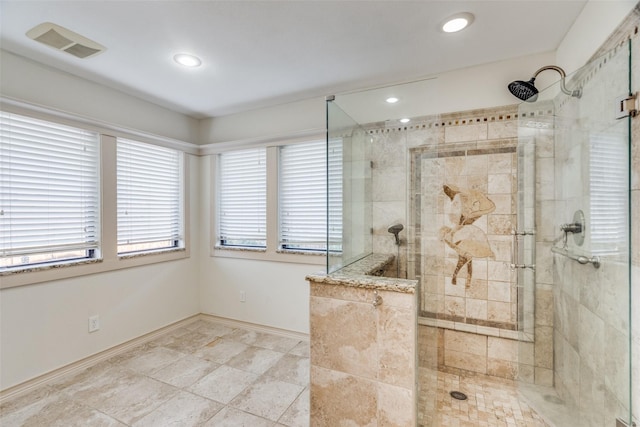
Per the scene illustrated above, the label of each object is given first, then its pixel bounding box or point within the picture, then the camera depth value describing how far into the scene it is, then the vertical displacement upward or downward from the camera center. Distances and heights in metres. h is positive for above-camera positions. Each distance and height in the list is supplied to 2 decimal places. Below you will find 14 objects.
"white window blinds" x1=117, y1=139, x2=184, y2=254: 2.74 +0.15
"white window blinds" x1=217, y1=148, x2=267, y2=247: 3.17 +0.15
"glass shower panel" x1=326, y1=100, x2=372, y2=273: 1.86 +0.15
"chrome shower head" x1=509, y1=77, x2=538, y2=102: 1.87 +0.82
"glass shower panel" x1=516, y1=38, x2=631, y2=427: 1.26 -0.22
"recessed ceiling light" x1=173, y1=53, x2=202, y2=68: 2.05 +1.14
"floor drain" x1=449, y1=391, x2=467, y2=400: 1.98 -1.32
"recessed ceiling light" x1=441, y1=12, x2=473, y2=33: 1.64 +1.14
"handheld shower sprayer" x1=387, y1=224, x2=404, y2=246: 2.20 -0.15
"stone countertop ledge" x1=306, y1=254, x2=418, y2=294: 1.39 -0.38
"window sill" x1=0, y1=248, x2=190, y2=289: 2.01 -0.48
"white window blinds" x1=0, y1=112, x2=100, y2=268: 2.01 +0.16
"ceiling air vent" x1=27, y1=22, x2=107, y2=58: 1.70 +1.11
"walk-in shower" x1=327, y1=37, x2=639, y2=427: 1.51 -0.14
